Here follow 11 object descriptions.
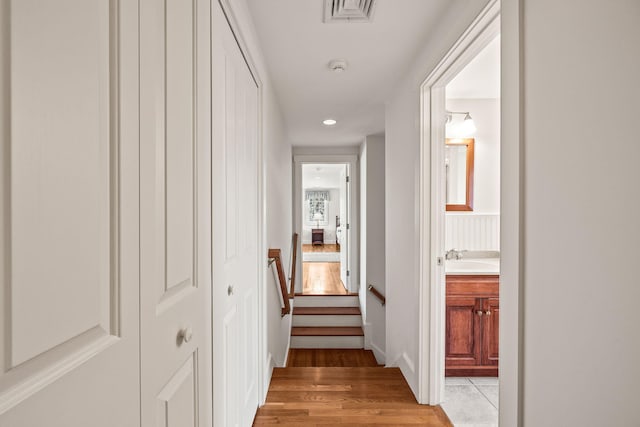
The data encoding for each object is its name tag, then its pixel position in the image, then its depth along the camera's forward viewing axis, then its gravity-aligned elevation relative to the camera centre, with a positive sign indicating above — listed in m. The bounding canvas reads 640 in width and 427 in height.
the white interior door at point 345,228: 5.40 -0.31
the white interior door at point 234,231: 1.25 -0.10
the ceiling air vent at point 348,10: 1.62 +0.98
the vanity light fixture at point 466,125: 3.13 +0.78
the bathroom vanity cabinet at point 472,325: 2.64 -0.90
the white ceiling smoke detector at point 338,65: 2.26 +0.98
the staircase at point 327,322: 4.36 -1.56
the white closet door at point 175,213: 0.71 -0.01
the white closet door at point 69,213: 0.40 -0.01
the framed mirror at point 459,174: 3.21 +0.34
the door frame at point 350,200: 5.20 +0.15
